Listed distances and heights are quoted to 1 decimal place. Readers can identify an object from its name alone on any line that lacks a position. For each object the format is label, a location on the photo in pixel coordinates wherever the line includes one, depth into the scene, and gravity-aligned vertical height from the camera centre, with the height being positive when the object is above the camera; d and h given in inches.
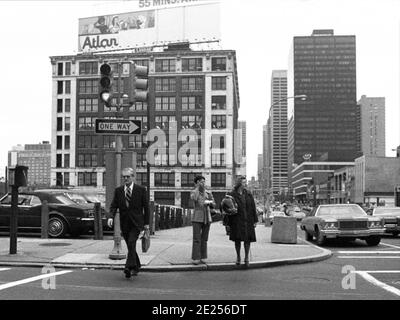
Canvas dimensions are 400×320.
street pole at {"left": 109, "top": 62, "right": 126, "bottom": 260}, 438.9 -43.1
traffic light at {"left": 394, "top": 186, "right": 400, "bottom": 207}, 1360.4 -76.7
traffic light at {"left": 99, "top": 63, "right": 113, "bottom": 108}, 446.6 +69.1
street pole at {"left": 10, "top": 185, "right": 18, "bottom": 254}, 472.7 -52.3
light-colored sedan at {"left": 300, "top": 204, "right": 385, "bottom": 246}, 673.0 -77.2
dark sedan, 652.1 -62.6
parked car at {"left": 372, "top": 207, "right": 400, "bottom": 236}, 868.5 -89.3
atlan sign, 3740.2 +868.2
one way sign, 448.8 +32.3
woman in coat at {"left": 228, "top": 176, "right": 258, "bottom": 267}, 433.7 -44.5
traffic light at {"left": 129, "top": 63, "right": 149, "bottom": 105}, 455.2 +70.4
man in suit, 367.2 -33.3
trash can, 658.2 -80.2
